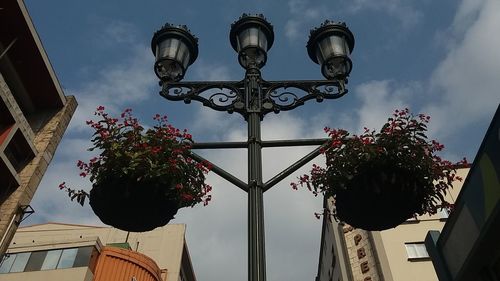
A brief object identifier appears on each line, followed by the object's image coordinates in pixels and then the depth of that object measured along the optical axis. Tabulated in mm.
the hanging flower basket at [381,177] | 4055
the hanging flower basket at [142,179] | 3957
